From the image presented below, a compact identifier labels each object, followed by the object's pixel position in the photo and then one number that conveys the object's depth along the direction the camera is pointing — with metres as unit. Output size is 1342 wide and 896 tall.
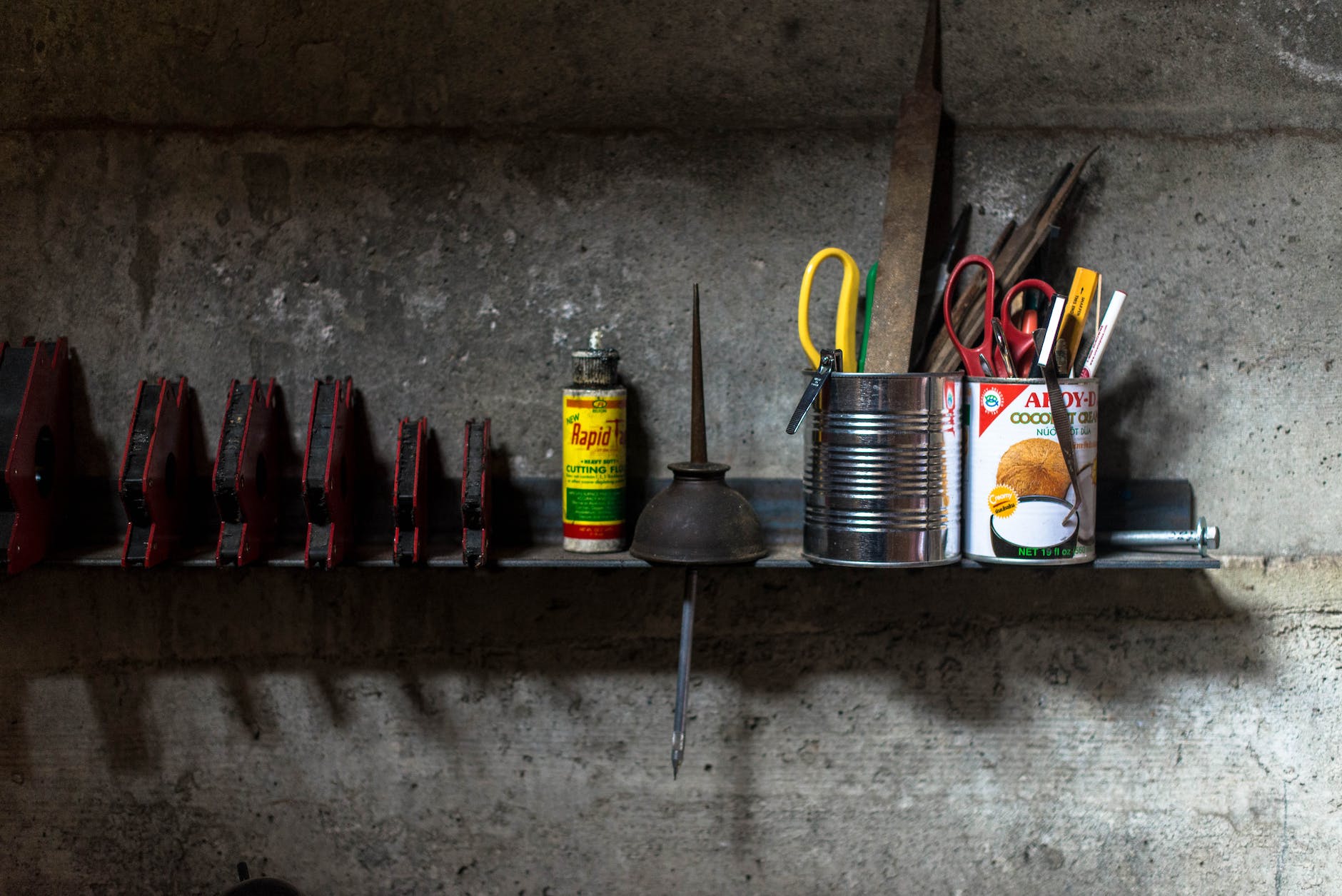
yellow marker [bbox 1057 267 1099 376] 1.03
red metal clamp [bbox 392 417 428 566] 1.03
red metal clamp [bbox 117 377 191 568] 1.03
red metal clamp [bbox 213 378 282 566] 1.03
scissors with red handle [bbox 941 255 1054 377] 1.00
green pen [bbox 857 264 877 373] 1.05
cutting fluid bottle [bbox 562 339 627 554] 1.07
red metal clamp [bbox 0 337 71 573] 1.03
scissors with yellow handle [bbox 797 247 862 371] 1.04
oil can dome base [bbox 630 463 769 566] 0.99
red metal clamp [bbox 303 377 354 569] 1.02
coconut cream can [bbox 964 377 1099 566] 0.98
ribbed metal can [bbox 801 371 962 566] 0.98
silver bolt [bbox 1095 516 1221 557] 1.07
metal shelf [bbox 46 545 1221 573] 1.03
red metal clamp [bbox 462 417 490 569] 1.03
